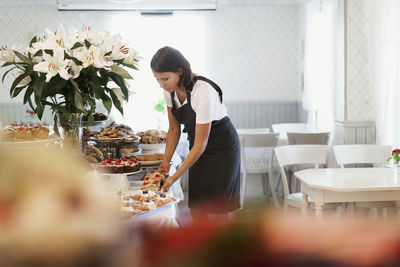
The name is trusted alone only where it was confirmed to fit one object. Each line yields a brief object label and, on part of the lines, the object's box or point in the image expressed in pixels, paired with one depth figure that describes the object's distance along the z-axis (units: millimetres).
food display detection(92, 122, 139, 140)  3195
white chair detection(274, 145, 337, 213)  4418
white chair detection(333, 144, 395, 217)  4402
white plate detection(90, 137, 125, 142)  3045
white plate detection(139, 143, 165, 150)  3445
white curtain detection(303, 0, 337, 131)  6402
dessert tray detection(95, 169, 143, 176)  2371
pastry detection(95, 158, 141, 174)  2424
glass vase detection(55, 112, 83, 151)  2305
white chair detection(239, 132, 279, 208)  5703
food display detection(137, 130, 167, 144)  3502
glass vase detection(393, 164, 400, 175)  3682
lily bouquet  2127
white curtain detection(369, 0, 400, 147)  4678
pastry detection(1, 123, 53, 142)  2098
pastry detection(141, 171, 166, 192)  2423
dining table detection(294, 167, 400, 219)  3326
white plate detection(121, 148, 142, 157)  3180
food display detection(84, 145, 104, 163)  2623
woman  2691
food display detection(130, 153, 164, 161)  2968
